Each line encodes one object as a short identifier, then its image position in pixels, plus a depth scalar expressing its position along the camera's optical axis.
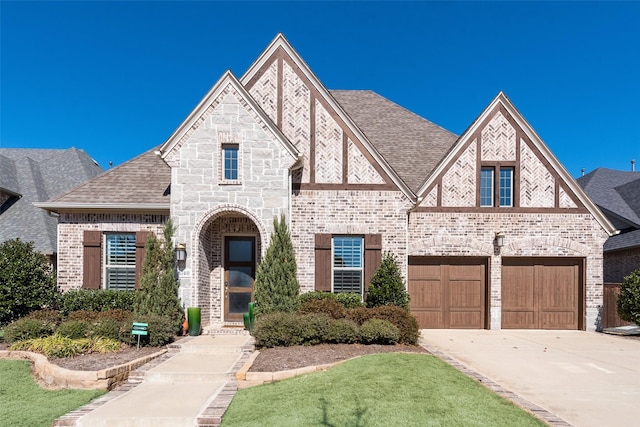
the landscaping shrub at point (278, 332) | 10.12
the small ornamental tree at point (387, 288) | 12.43
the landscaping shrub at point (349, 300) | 12.38
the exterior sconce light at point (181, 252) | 11.95
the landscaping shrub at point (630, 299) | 13.77
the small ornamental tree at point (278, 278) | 11.42
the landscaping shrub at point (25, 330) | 10.25
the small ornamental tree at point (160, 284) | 11.40
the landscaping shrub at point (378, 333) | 10.20
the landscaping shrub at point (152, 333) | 10.35
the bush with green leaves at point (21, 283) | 11.36
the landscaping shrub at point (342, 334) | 10.27
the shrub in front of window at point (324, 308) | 11.20
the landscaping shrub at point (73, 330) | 10.28
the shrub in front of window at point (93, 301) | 12.23
